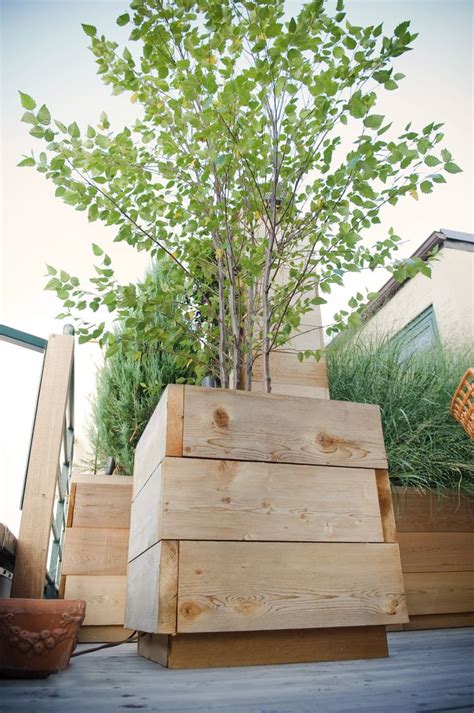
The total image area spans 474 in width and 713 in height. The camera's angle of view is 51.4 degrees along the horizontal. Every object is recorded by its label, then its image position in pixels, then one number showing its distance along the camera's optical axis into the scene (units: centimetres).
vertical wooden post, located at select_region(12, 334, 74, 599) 156
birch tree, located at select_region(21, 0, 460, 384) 124
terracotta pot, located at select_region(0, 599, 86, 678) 100
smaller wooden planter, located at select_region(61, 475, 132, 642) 186
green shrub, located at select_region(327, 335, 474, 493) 224
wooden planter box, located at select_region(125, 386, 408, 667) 101
